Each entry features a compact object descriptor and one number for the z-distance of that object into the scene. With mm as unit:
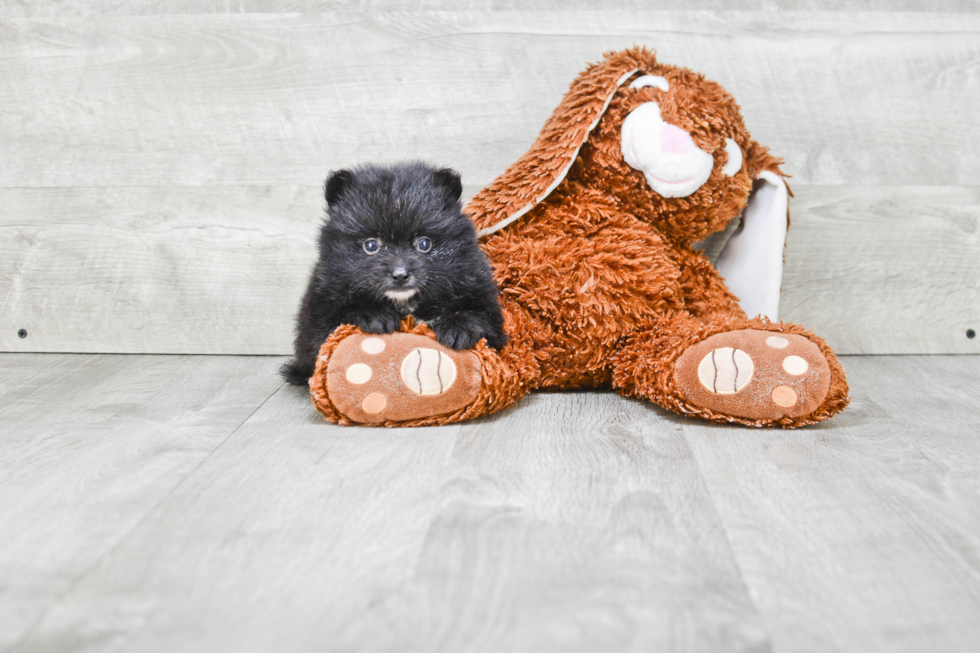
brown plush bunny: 1094
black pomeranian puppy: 1097
